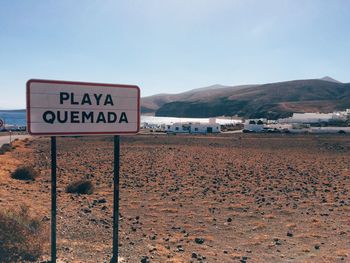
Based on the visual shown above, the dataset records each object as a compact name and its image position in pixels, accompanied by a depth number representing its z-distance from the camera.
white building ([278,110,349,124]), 109.38
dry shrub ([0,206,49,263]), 6.20
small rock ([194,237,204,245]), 8.74
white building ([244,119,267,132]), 82.19
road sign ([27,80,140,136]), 4.59
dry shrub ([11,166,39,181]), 16.00
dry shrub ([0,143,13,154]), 29.05
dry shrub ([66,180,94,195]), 13.81
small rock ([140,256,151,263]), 6.90
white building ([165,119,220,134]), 80.97
